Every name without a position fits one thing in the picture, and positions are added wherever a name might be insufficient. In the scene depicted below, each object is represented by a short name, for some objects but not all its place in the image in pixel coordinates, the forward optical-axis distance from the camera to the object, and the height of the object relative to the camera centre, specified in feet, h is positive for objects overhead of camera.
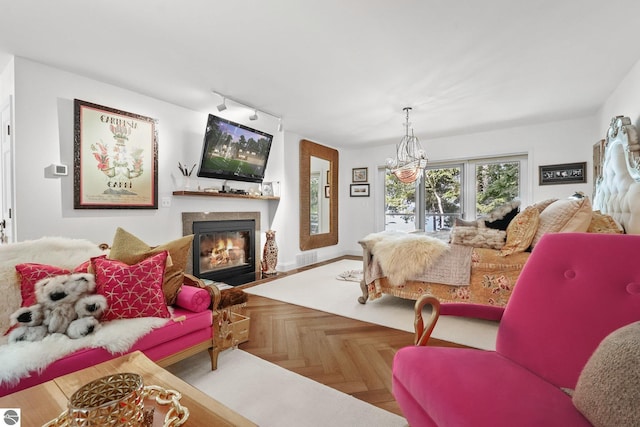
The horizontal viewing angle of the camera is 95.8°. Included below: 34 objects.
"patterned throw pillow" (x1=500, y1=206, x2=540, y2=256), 8.47 -0.72
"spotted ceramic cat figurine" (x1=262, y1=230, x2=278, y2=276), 15.46 -2.53
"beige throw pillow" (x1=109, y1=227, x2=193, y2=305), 6.23 -0.98
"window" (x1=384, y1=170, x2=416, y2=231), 20.29 +0.22
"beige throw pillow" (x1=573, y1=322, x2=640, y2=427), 2.22 -1.46
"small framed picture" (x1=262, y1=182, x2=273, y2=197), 15.72 +1.08
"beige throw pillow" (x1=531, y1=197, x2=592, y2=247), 7.57 -0.28
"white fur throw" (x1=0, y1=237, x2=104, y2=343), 5.12 -0.96
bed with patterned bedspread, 7.62 -0.75
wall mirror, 18.10 +0.90
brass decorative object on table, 2.29 -1.63
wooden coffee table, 2.84 -2.06
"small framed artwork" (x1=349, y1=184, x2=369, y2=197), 21.85 +1.39
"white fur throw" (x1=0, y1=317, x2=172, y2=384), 3.97 -2.10
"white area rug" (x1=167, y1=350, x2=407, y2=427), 4.89 -3.56
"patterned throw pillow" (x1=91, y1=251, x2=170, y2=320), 5.41 -1.50
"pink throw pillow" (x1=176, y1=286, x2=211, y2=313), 6.16 -1.95
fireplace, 12.75 -1.82
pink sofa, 4.29 -2.33
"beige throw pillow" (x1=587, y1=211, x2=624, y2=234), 7.43 -0.47
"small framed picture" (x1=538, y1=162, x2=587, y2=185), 14.84 +1.78
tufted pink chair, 2.97 -1.96
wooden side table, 6.44 -2.86
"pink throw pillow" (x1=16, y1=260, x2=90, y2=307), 5.16 -1.20
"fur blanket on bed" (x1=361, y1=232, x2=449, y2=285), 9.52 -1.58
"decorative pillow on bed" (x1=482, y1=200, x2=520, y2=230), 9.78 -0.29
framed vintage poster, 9.39 +1.78
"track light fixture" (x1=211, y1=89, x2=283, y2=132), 11.42 +4.48
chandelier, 13.10 +1.96
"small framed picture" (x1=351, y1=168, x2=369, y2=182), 21.86 +2.56
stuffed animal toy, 4.73 -1.71
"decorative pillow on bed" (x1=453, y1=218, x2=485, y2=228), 9.98 -0.55
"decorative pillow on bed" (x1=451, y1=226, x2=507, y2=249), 9.10 -0.96
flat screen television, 12.49 +2.71
